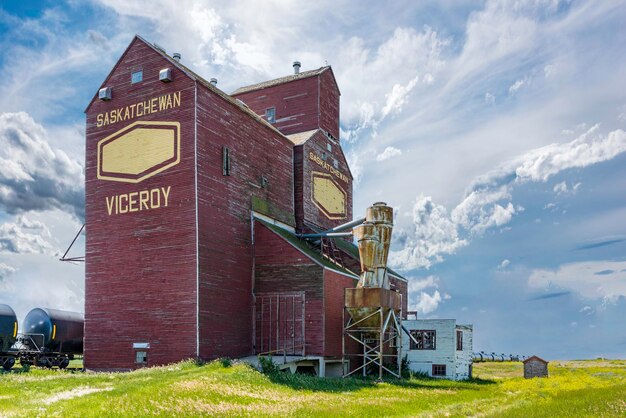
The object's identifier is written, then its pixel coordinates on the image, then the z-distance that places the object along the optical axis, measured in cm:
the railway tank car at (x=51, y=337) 3656
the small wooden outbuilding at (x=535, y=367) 4075
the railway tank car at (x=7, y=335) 3416
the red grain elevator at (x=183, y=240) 3166
